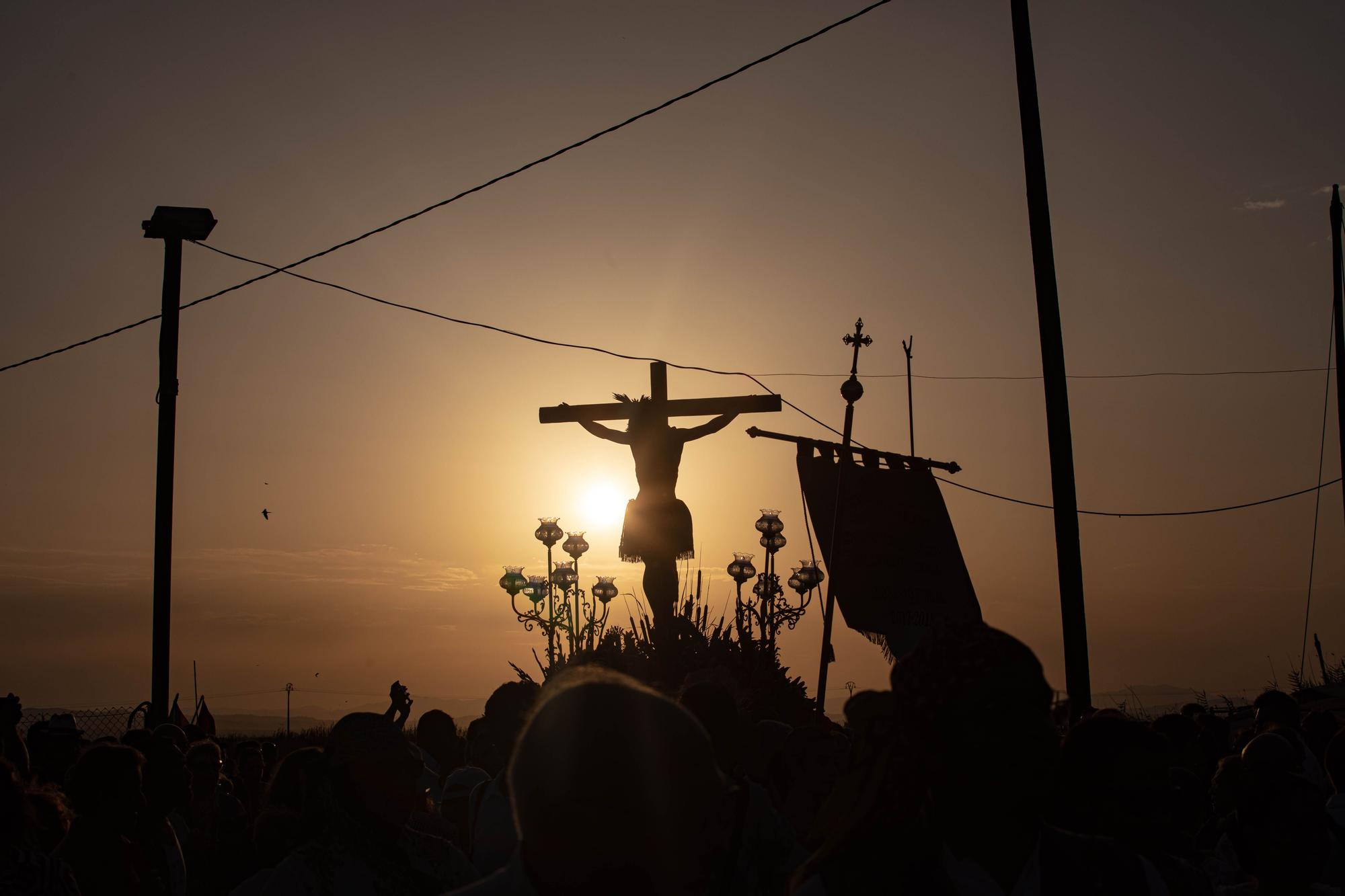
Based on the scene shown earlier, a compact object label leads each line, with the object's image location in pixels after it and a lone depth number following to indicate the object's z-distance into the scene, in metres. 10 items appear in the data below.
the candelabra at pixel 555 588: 17.41
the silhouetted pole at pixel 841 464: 12.91
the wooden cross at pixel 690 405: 12.30
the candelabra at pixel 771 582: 14.48
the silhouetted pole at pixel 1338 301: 18.38
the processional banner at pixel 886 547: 12.34
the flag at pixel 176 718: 13.70
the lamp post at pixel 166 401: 12.79
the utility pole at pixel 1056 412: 8.93
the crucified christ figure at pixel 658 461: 11.44
